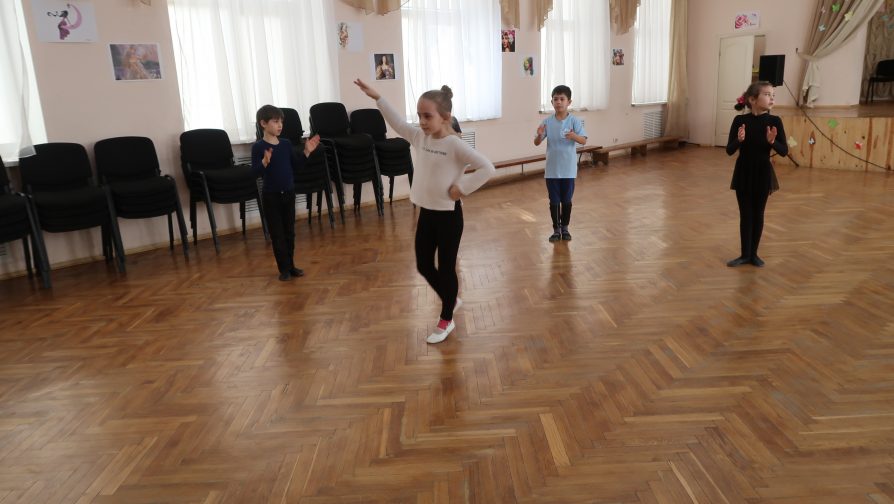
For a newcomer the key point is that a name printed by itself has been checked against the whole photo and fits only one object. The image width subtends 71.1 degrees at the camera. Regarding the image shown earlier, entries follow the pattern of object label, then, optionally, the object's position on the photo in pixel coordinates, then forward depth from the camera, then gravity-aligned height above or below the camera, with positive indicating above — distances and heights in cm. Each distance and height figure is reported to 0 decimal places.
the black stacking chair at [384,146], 678 -50
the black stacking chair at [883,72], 1088 +8
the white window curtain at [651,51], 1109 +64
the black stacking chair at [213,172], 551 -57
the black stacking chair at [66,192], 469 -60
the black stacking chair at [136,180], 507 -58
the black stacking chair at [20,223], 443 -75
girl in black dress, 418 -50
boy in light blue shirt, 495 -45
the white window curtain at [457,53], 753 +53
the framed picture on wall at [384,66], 716 +37
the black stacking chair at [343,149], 645 -49
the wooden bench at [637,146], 1023 -100
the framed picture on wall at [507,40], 874 +73
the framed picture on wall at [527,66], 912 +38
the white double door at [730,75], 1098 +14
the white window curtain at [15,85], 475 +23
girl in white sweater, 302 -38
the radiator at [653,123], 1173 -67
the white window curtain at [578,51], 948 +60
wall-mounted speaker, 949 +21
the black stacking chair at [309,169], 609 -64
